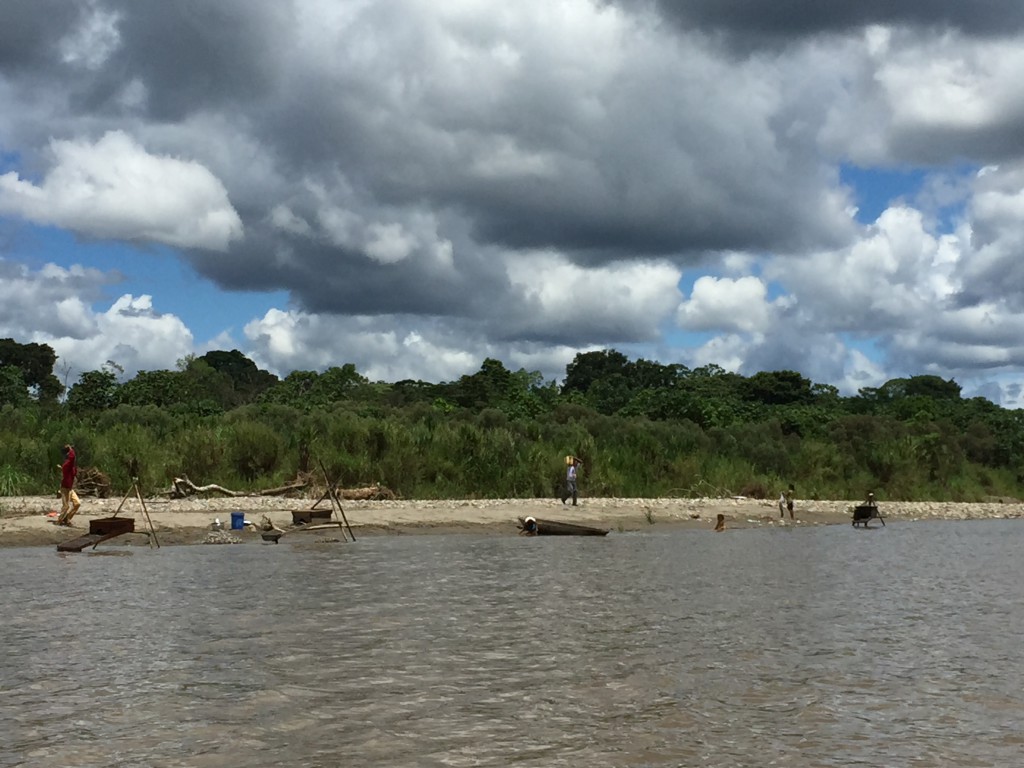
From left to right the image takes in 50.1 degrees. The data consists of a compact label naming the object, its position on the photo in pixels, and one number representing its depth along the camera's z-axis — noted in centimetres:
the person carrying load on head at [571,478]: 3500
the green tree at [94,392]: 5403
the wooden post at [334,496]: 2672
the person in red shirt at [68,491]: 2511
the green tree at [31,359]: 8725
